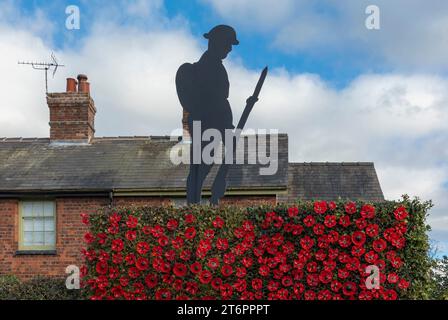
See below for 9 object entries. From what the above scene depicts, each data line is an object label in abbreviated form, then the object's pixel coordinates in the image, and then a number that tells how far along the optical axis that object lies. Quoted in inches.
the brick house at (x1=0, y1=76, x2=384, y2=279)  590.2
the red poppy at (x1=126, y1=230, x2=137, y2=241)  267.0
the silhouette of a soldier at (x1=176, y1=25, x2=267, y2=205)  319.9
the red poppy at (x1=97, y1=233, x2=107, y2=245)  272.1
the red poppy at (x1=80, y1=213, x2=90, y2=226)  278.5
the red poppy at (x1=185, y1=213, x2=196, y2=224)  265.1
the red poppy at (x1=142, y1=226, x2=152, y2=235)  267.0
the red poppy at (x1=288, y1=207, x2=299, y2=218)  257.6
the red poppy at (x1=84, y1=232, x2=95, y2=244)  274.5
